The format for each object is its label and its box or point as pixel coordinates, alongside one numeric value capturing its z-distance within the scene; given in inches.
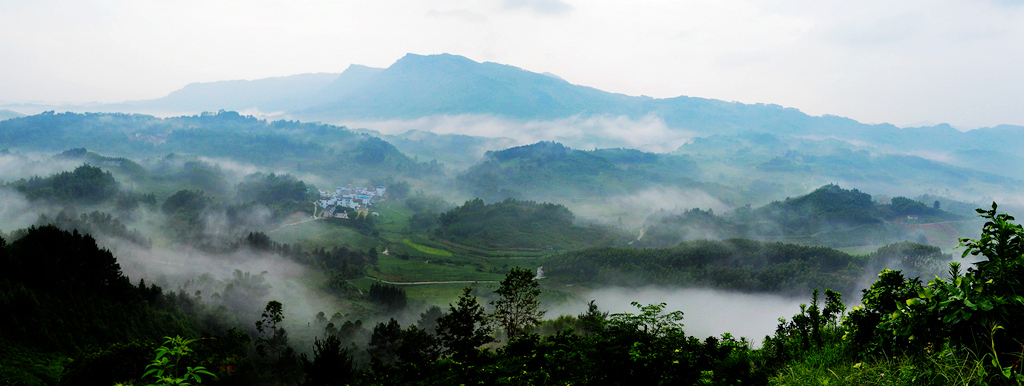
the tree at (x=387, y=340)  1583.4
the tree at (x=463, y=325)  922.4
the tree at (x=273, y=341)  1247.4
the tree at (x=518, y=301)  1063.6
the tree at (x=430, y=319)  2484.0
